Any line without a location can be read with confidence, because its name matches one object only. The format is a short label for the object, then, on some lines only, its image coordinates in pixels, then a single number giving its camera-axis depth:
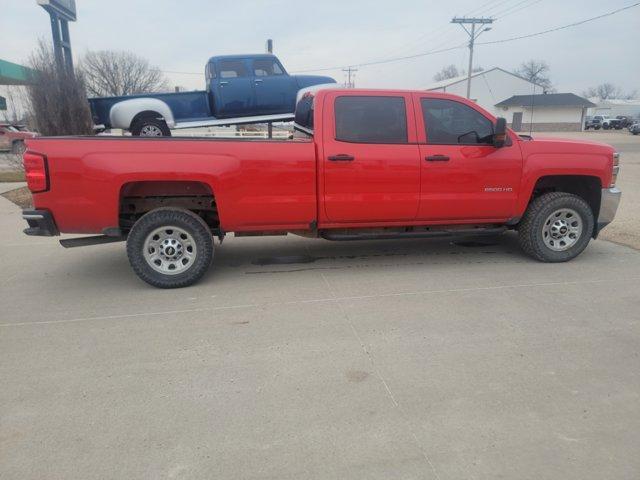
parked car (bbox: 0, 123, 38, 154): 23.16
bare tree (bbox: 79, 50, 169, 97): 45.69
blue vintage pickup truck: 10.48
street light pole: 43.20
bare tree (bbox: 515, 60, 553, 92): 94.12
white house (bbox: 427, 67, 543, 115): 72.44
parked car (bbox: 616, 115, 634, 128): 64.25
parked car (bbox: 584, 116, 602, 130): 66.44
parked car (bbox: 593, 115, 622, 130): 64.88
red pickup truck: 4.70
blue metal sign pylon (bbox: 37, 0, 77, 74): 12.34
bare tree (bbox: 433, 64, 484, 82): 112.75
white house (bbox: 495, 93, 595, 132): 61.91
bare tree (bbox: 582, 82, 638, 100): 135.50
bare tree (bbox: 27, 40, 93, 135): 11.18
